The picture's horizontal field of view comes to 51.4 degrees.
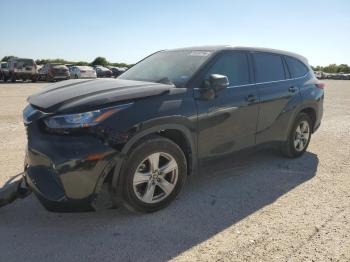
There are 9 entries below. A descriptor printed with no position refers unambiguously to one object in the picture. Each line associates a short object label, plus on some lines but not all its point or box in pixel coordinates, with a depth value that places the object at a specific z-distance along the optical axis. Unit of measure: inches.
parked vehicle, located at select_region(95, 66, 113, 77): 1364.7
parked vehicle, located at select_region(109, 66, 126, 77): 1435.0
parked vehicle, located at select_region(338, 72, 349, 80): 2443.4
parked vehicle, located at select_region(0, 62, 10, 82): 1019.9
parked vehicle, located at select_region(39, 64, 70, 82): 1048.3
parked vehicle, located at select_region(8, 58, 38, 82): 1004.6
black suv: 121.5
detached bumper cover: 135.4
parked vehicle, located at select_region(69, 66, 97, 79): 1172.5
